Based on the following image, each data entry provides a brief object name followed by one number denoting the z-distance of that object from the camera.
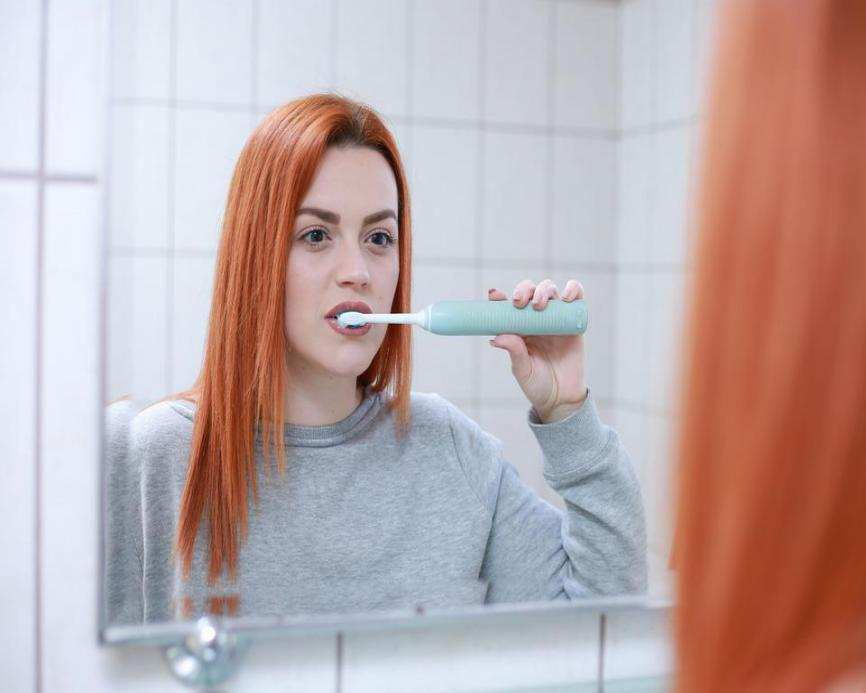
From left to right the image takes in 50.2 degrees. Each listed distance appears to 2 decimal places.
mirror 0.64
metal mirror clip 0.64
